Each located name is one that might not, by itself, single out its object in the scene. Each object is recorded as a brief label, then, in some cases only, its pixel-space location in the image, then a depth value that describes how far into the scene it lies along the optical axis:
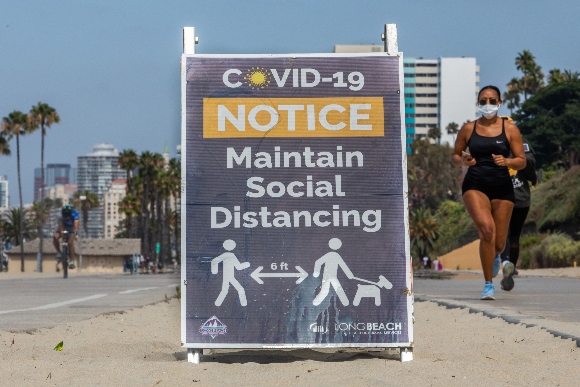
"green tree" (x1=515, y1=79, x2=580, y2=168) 86.25
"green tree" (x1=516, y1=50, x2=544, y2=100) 98.44
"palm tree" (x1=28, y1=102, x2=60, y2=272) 77.12
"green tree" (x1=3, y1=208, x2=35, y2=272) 145.51
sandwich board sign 6.11
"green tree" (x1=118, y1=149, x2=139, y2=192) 98.88
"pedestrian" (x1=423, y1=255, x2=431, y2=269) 80.75
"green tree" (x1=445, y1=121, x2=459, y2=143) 138.62
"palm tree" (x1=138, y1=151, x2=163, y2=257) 101.50
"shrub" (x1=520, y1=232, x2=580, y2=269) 39.75
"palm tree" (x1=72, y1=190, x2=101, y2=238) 135.50
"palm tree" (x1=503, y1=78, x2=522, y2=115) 99.19
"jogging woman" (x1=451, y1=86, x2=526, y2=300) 10.06
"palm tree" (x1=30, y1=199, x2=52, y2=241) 175.07
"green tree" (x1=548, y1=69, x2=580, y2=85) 95.88
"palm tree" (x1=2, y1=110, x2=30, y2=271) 76.81
